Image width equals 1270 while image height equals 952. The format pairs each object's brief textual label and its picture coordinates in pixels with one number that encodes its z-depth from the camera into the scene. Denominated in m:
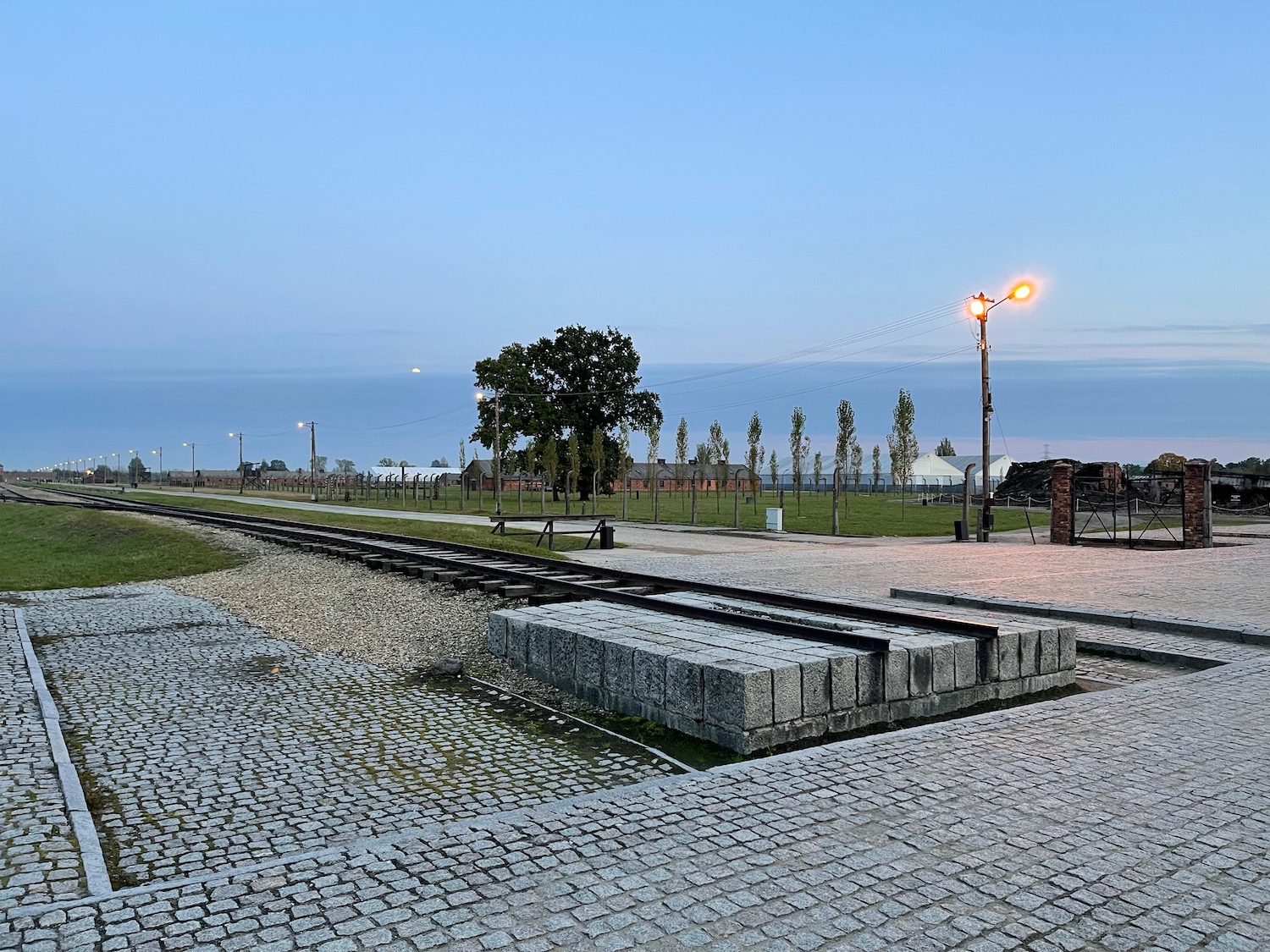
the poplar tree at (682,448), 108.94
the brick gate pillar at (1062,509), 23.75
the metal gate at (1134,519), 23.22
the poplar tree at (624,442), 61.01
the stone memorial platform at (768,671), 5.79
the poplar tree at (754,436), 87.97
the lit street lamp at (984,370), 25.59
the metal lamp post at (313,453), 62.18
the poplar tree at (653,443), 91.31
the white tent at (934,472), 95.44
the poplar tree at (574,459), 45.07
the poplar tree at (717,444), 103.50
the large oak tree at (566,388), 60.56
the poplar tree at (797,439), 49.92
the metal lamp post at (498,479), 35.69
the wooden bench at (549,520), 21.72
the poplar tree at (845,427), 79.56
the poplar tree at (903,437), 79.38
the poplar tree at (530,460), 57.88
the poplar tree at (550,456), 46.28
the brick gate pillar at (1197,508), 22.42
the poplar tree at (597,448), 43.75
